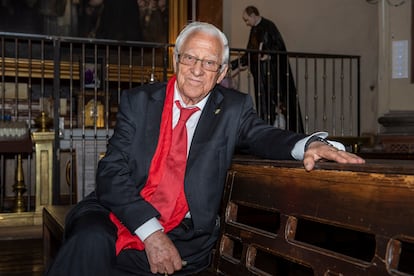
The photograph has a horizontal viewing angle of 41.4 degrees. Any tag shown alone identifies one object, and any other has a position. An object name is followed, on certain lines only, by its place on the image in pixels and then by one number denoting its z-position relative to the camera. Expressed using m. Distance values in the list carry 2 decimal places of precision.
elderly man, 1.75
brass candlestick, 5.02
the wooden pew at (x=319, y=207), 1.15
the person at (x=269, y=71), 7.15
